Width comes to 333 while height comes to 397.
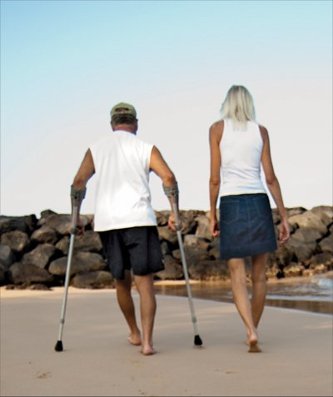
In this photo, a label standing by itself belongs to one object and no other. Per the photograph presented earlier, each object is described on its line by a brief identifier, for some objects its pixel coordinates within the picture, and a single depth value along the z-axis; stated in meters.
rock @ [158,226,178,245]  18.94
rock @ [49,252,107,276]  15.49
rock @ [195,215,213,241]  20.12
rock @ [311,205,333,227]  22.92
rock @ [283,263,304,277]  18.00
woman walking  4.77
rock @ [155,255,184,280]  16.81
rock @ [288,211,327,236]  22.06
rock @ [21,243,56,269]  16.58
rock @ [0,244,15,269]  16.03
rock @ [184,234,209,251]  19.23
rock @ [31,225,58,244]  18.12
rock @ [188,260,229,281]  16.03
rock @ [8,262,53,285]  14.90
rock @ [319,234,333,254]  20.73
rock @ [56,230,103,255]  16.93
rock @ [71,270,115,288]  14.26
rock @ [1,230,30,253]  17.64
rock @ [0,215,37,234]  18.67
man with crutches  4.64
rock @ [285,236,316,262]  19.45
